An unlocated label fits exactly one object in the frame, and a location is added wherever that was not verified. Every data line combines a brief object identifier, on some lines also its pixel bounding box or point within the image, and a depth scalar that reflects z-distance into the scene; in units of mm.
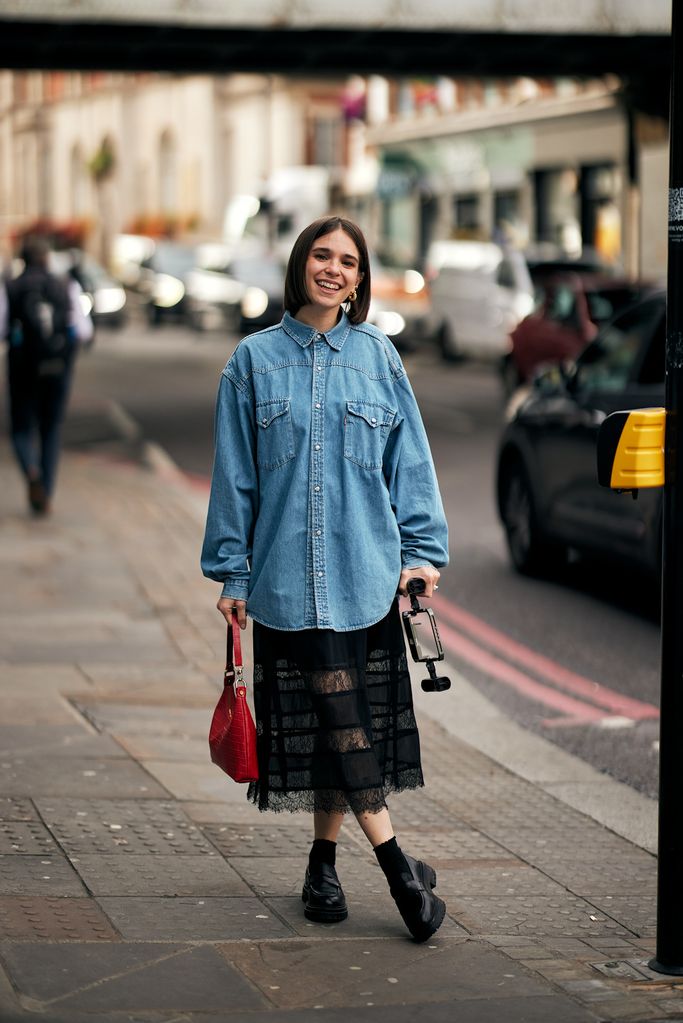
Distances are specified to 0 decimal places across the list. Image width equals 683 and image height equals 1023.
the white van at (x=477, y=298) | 27422
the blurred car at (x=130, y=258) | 44375
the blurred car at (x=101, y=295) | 38812
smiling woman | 4691
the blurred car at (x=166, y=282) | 41438
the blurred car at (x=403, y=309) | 30781
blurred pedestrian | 12750
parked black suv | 9664
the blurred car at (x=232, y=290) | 36031
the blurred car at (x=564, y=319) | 20688
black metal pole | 4352
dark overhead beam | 21406
